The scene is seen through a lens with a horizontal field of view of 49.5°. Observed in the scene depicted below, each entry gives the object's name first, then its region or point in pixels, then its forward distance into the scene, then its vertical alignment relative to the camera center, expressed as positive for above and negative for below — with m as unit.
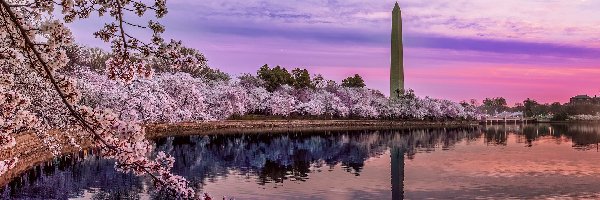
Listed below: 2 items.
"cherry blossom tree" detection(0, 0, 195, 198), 7.29 +0.62
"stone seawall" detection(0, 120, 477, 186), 37.50 -1.14
